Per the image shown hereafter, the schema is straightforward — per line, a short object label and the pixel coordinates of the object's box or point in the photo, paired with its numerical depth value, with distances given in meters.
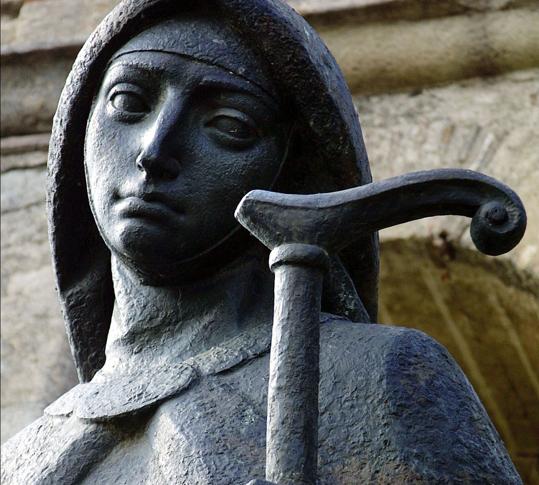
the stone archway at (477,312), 7.05
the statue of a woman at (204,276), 3.48
